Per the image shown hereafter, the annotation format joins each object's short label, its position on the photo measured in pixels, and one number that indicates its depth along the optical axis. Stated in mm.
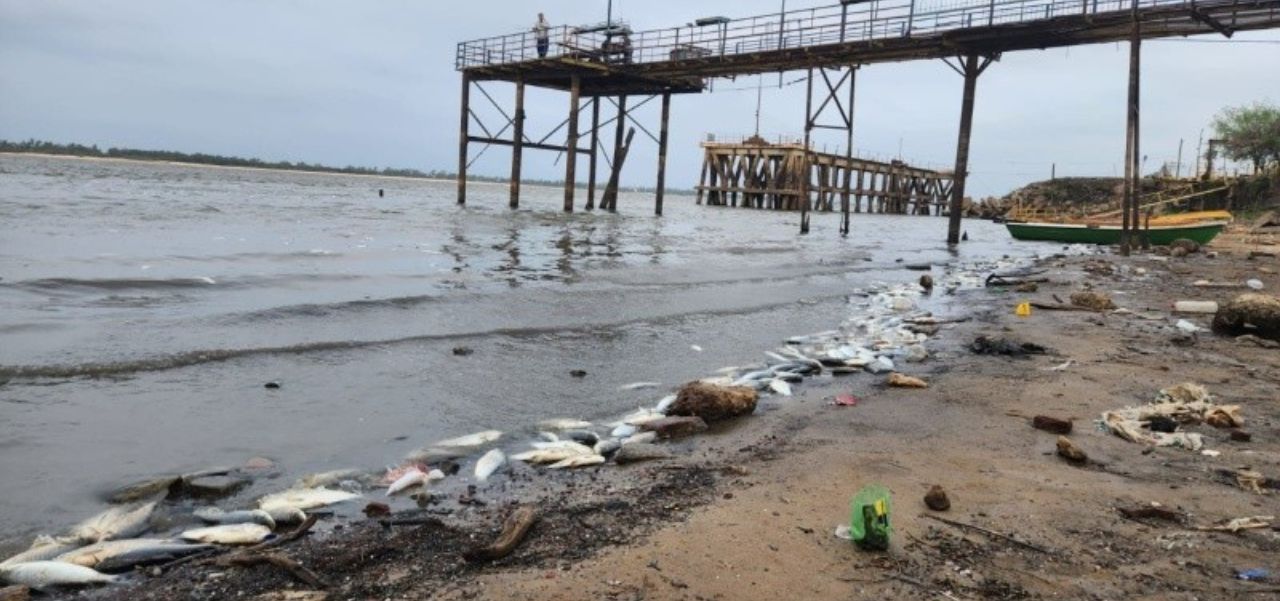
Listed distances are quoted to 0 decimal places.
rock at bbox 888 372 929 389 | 7469
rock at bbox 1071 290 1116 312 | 12203
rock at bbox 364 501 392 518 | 4380
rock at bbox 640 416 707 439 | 6000
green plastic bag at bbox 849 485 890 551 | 3625
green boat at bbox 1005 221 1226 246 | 25281
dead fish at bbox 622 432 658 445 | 5824
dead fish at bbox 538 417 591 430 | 6297
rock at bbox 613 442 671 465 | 5359
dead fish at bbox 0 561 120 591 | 3469
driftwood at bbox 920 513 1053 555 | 3670
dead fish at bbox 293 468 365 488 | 4875
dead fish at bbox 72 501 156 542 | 4047
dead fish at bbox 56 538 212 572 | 3664
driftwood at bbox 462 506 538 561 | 3572
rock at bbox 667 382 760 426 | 6414
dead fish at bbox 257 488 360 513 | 4441
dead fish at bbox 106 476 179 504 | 4613
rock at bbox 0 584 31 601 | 3288
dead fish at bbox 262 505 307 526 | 4258
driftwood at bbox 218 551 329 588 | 3412
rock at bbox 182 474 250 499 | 4711
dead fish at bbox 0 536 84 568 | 3721
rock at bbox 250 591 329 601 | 3240
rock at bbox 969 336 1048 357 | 8953
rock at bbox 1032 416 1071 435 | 5762
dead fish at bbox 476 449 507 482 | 5078
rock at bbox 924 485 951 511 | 4141
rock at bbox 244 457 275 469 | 5208
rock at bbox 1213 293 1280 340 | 9250
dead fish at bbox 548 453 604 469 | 5289
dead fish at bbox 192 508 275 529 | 4203
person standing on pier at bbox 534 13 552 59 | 32906
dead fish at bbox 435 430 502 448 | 5797
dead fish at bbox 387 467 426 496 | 4777
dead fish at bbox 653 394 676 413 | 6676
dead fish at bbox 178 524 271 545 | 3973
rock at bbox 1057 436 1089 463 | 5066
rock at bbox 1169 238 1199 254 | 22928
